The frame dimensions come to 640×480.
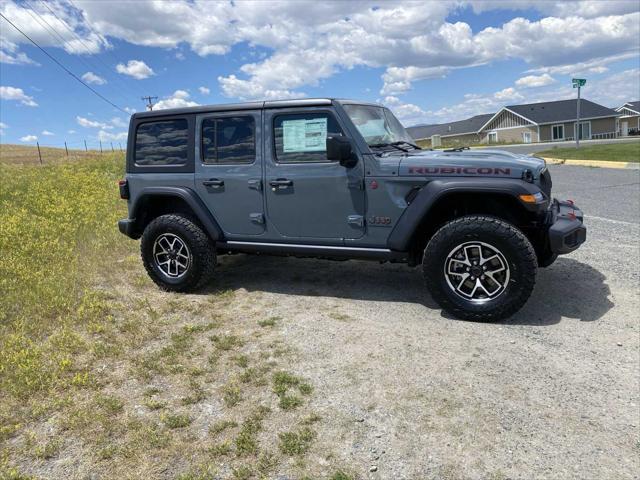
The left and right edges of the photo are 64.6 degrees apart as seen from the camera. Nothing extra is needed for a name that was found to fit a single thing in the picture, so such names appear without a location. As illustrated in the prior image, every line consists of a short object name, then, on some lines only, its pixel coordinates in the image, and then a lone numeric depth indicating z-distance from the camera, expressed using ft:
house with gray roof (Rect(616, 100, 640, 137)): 208.21
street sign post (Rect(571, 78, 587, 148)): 63.16
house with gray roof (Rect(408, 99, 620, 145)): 190.60
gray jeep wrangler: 13.43
